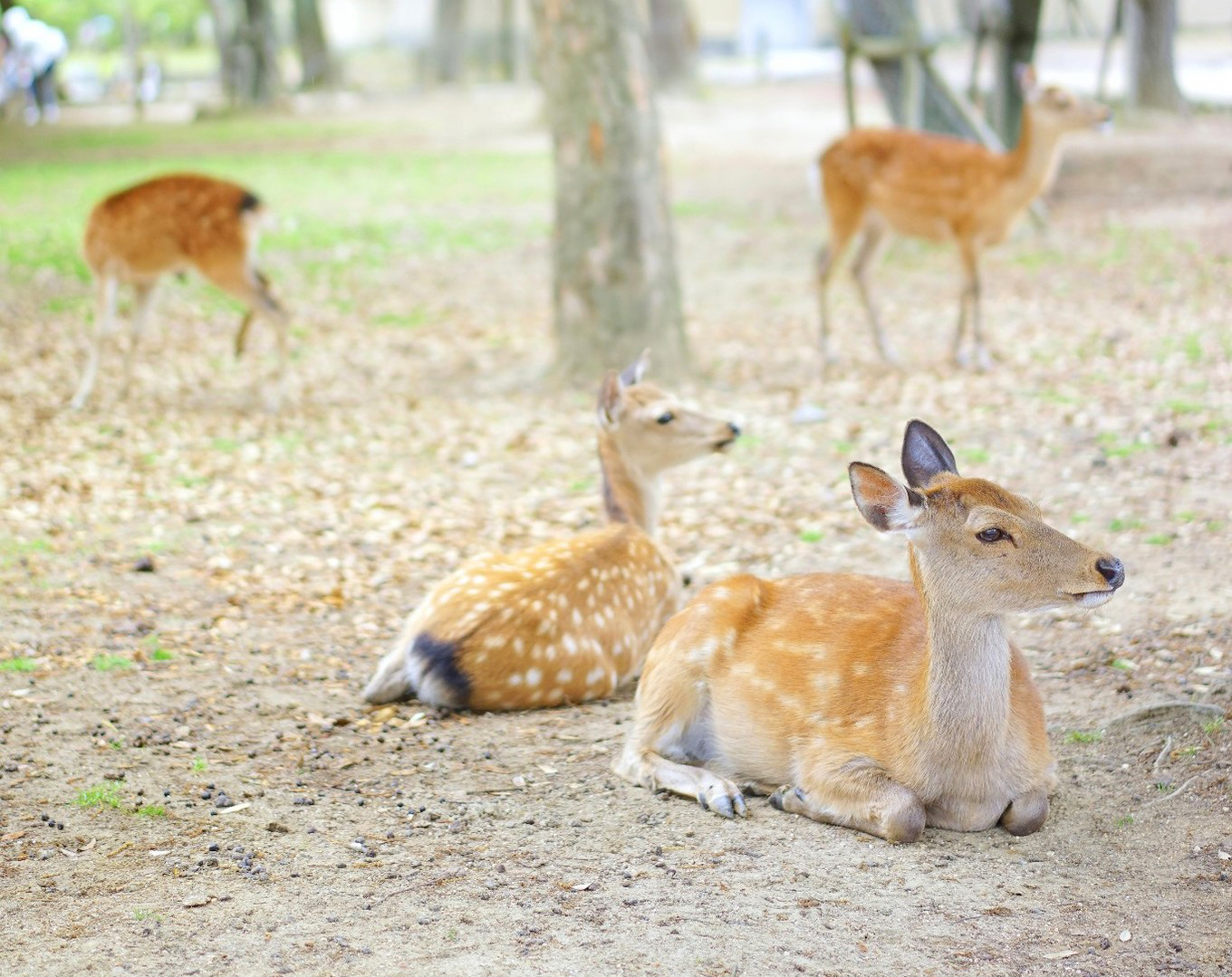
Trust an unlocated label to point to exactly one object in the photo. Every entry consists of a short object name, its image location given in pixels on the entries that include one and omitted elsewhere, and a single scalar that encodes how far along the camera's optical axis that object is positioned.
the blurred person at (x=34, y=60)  26.91
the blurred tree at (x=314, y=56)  32.97
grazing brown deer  8.67
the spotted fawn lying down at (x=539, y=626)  4.67
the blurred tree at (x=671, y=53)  28.77
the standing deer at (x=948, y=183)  9.22
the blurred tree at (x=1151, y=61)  19.06
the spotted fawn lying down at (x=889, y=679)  3.60
